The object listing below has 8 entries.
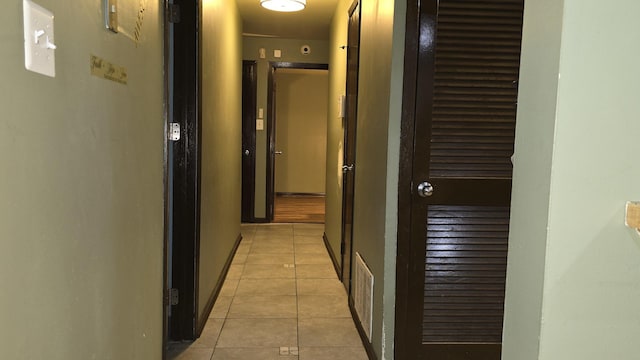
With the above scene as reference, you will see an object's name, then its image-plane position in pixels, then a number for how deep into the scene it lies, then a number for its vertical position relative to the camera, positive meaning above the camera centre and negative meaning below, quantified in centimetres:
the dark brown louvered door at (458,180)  211 -20
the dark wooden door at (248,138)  599 -10
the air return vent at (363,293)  248 -89
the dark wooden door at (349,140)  324 -5
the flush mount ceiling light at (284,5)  387 +104
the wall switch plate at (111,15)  131 +31
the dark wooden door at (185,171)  246 -22
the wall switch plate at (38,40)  91 +17
